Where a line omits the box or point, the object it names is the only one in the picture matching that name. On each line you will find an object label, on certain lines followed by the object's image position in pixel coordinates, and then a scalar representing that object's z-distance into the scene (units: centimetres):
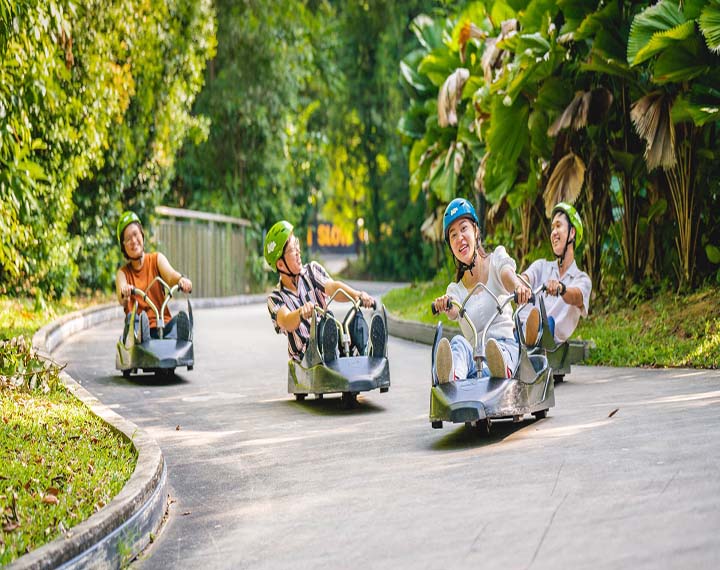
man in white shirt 1060
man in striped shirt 991
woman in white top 782
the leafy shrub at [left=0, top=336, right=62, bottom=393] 959
